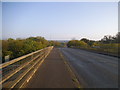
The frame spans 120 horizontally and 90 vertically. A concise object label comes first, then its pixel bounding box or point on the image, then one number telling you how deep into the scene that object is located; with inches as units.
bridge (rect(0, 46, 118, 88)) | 259.7
